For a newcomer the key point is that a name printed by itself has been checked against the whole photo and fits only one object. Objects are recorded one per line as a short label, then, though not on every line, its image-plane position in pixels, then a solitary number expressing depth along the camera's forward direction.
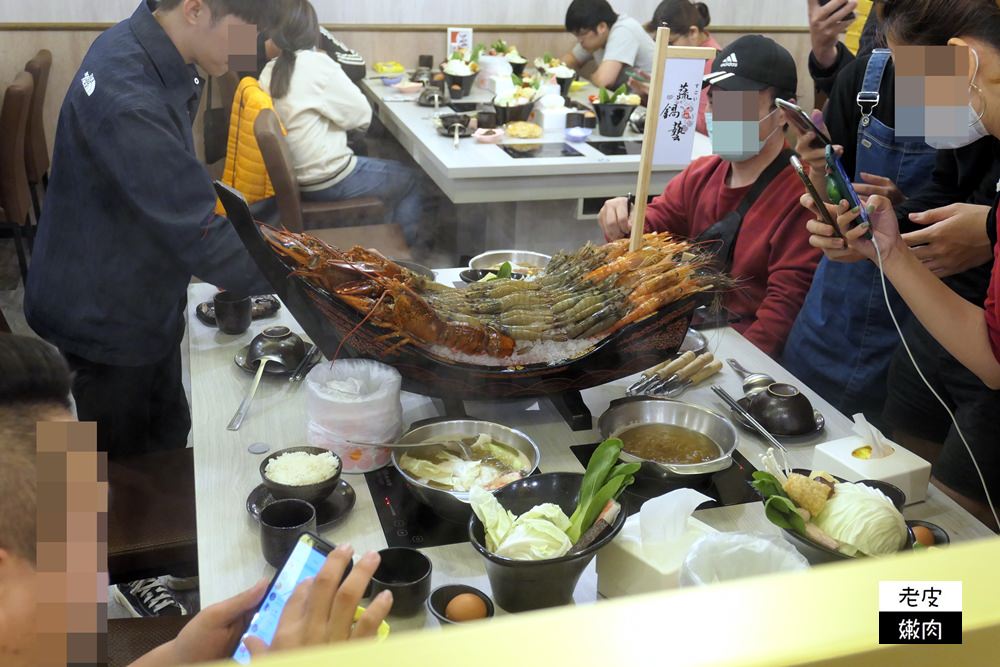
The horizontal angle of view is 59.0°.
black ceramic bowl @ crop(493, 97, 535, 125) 4.13
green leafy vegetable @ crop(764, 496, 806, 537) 1.26
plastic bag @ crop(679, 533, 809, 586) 1.13
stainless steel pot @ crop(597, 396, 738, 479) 1.68
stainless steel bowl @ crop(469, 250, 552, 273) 2.39
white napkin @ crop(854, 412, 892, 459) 1.53
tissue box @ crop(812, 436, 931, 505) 1.49
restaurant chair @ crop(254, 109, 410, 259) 3.11
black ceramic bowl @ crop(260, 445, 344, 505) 1.42
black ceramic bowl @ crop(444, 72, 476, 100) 4.89
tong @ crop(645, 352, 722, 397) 1.92
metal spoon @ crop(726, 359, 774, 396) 1.90
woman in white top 3.60
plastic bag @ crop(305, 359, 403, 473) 1.57
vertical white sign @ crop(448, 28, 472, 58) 5.89
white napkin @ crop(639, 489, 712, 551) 1.25
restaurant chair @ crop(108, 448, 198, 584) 1.78
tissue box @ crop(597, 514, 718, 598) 1.23
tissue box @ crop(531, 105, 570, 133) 4.20
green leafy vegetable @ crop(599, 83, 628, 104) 4.16
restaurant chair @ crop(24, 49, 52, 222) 4.07
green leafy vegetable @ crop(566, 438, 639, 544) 1.27
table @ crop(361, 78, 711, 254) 3.62
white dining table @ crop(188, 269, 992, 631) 1.37
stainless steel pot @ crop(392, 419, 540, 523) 1.59
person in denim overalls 2.15
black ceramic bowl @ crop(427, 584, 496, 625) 1.18
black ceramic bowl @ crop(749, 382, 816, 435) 1.74
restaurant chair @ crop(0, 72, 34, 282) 3.61
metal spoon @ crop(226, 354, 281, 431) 1.74
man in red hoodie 2.35
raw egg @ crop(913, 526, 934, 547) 1.32
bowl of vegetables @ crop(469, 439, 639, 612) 1.21
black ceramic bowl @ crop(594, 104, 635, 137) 4.04
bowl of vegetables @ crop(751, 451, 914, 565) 1.24
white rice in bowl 1.46
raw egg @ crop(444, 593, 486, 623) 1.17
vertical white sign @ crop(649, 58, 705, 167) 1.85
